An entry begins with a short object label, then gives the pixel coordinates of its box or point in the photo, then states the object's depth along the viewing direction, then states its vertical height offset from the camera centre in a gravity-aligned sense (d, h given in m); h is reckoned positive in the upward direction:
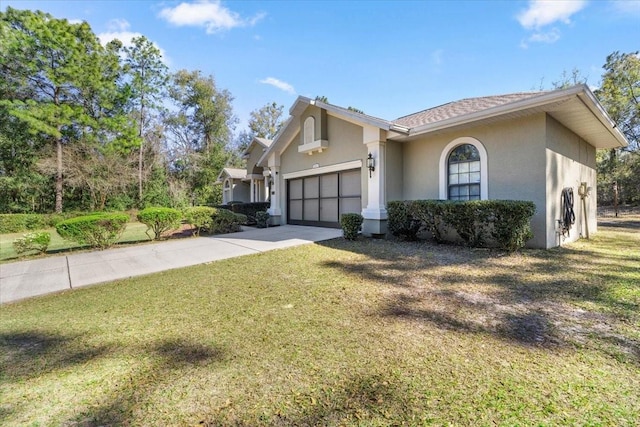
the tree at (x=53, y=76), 19.39 +9.51
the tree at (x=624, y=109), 21.33 +7.17
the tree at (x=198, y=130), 29.88 +8.95
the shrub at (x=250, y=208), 16.14 +0.12
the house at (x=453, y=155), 7.30 +1.67
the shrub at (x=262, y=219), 13.76 -0.42
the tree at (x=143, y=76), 25.70 +12.16
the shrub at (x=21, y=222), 16.55 -0.60
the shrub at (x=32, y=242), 8.19 -0.86
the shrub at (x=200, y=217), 10.58 -0.25
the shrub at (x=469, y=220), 6.63 -0.30
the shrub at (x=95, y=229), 8.18 -0.51
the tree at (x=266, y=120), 37.84 +11.59
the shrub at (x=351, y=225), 8.89 -0.48
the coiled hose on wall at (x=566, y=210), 8.23 -0.08
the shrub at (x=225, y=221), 11.27 -0.42
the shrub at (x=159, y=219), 9.73 -0.27
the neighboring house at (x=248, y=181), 20.55 +2.28
